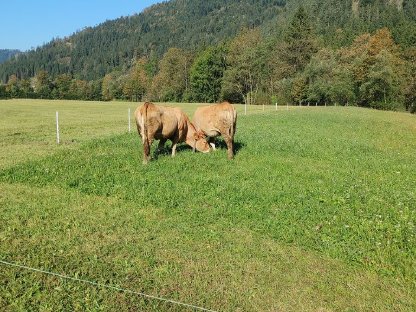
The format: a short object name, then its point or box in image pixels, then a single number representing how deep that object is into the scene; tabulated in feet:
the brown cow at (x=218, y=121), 48.34
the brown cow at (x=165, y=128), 43.16
